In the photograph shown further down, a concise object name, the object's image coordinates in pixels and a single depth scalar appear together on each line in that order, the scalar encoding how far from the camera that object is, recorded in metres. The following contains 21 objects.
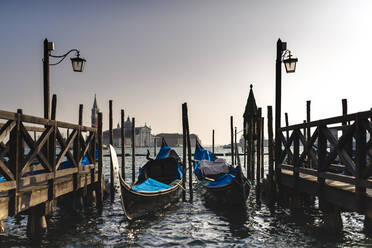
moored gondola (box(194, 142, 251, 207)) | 9.25
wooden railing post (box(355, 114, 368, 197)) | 4.39
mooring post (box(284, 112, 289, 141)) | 16.61
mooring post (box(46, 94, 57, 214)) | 5.89
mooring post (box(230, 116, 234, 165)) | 19.06
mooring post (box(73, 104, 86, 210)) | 7.54
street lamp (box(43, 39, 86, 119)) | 7.37
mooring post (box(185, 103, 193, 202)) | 11.02
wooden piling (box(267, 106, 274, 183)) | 8.43
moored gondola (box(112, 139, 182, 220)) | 7.59
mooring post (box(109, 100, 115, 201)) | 10.40
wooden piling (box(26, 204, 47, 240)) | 6.11
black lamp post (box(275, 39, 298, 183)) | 8.02
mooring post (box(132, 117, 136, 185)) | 16.75
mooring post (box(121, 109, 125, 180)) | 14.22
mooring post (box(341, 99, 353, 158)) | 11.21
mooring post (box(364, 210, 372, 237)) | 6.80
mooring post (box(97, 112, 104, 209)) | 8.58
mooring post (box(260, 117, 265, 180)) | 15.13
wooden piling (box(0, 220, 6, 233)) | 6.85
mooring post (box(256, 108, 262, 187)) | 9.78
